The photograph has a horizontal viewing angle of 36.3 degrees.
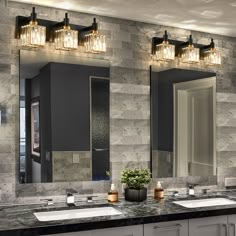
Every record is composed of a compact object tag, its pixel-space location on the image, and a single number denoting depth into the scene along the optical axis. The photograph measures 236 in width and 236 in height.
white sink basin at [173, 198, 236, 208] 3.11
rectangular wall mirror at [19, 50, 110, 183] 2.89
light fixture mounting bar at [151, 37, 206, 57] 3.47
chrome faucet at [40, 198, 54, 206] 2.86
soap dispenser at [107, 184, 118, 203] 2.97
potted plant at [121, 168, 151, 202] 2.97
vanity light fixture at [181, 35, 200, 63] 3.45
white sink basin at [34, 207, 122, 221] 2.62
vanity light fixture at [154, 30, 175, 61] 3.33
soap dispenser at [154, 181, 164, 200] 3.15
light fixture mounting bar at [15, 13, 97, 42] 2.84
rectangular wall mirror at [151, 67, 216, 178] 3.39
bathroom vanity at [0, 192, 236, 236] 2.29
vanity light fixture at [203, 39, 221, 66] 3.54
